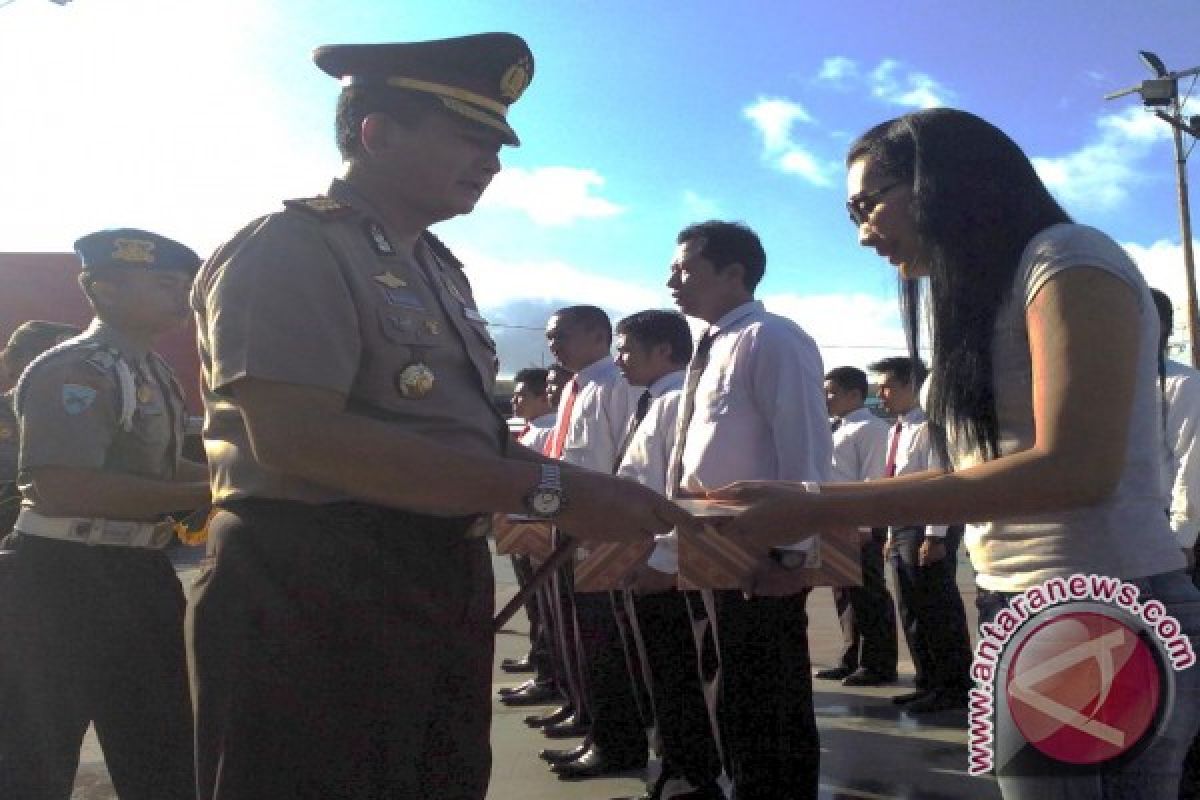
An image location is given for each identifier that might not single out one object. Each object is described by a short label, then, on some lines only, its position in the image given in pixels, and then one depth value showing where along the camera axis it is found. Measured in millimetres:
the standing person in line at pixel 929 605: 5117
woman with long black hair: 1411
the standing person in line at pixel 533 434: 5898
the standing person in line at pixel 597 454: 4180
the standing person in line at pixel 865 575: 5770
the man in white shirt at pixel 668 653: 3668
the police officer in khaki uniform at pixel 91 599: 2535
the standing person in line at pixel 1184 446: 3629
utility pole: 16656
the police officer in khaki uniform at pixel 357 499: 1436
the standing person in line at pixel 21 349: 3738
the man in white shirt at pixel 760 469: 2984
